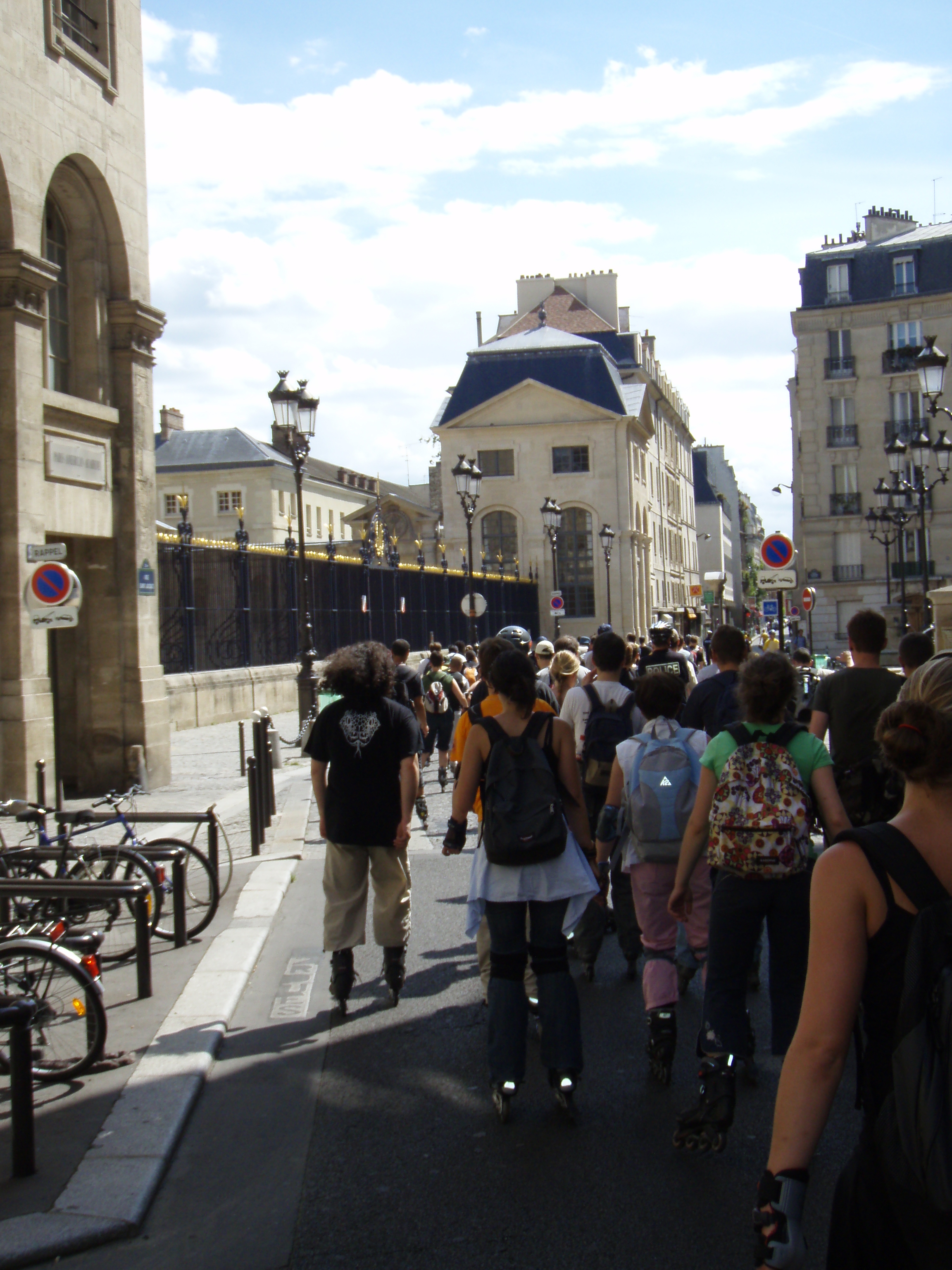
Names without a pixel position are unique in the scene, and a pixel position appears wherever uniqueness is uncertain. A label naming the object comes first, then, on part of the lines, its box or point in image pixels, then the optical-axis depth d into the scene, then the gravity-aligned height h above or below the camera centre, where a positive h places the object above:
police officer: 8.62 -0.20
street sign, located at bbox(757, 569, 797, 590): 13.83 +0.49
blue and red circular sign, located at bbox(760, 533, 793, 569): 14.15 +0.84
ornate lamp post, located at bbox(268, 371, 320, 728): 17.70 +2.99
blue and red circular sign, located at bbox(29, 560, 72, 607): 10.64 +0.52
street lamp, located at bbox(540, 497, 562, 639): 39.41 +3.75
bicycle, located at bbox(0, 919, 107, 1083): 4.88 -1.42
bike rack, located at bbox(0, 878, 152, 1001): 5.59 -1.16
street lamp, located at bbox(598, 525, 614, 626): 48.94 +3.77
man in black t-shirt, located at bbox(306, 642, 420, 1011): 5.84 -0.72
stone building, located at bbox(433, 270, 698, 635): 63.66 +9.37
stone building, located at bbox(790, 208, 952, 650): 54.66 +10.40
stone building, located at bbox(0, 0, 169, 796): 12.42 +3.14
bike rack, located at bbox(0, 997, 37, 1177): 3.98 -1.46
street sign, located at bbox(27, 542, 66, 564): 11.11 +0.86
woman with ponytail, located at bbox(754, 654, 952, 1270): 2.07 -0.56
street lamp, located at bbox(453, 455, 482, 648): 24.83 +3.07
